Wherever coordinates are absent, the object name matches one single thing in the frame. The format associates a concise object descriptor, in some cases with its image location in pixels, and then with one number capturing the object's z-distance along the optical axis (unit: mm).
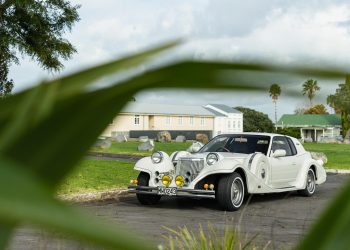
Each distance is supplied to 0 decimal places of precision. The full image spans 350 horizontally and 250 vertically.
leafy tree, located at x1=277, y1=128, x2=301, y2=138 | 62912
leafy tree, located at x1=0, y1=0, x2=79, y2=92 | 19500
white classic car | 11430
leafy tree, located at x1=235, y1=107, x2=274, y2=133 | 86812
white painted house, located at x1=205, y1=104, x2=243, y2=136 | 99625
